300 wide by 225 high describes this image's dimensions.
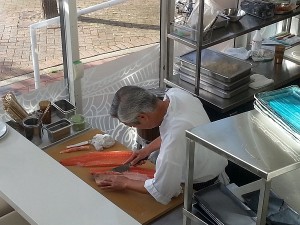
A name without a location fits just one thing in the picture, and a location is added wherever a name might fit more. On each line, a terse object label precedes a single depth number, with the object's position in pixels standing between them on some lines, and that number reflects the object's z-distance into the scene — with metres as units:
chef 2.21
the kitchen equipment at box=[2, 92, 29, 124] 2.67
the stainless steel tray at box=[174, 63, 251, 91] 2.89
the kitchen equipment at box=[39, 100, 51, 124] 2.78
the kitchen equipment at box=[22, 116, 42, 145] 2.65
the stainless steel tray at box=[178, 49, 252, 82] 2.88
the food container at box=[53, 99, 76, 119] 2.86
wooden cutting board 2.20
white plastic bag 2.88
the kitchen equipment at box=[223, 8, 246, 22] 3.05
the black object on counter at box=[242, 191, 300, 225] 1.73
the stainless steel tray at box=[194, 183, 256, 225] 1.70
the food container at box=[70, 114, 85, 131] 2.80
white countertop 1.72
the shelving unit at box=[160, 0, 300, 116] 2.83
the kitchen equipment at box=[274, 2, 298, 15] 3.21
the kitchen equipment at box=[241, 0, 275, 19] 3.10
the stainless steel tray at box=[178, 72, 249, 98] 2.91
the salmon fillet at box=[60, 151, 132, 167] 2.55
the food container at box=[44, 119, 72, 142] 2.70
